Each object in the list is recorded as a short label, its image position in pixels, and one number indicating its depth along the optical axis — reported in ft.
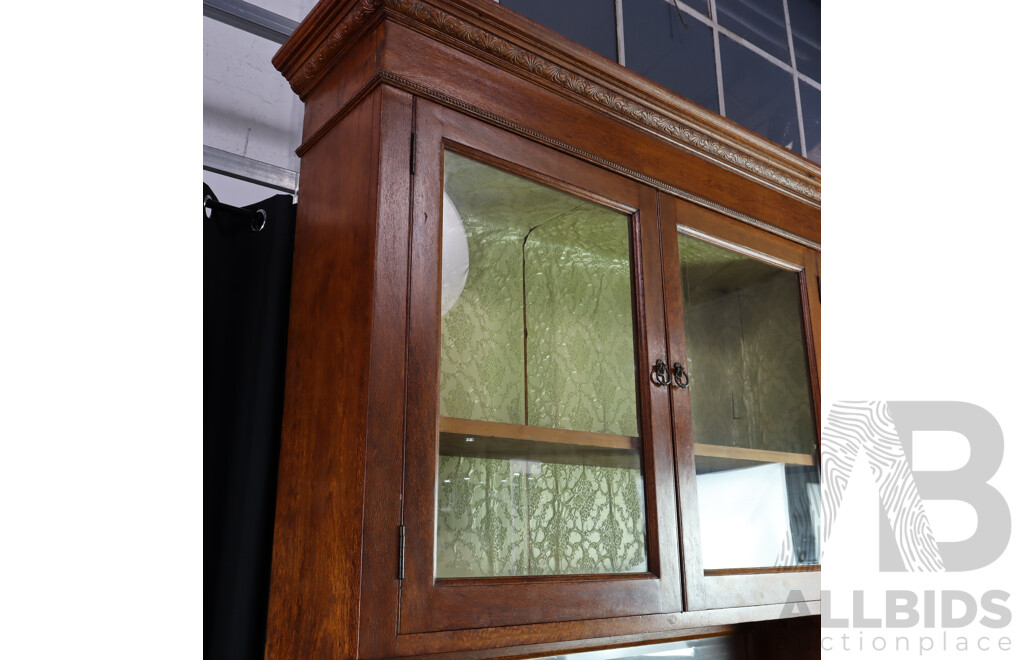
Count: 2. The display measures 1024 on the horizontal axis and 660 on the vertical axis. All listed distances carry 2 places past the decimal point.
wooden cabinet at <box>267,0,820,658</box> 2.24
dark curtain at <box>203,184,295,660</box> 2.54
